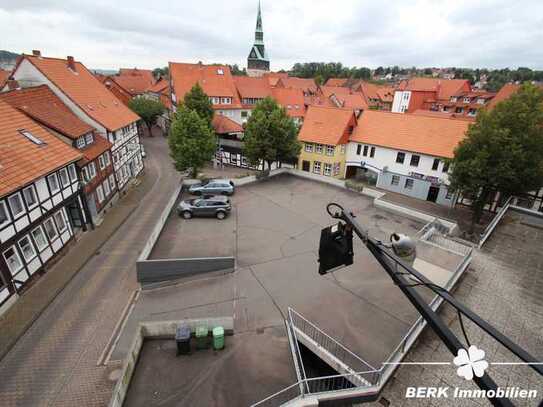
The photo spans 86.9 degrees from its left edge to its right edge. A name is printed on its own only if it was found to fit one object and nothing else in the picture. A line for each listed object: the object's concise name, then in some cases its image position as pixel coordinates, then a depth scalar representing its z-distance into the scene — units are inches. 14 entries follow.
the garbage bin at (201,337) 406.6
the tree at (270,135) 1050.1
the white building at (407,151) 1059.3
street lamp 126.8
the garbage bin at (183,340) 395.9
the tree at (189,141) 1022.4
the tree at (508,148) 719.7
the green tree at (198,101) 1360.7
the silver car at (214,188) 930.7
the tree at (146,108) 1882.4
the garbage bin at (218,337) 405.7
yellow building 1223.5
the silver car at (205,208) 775.7
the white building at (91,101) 917.8
